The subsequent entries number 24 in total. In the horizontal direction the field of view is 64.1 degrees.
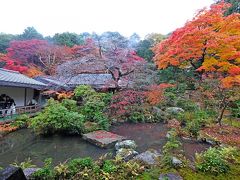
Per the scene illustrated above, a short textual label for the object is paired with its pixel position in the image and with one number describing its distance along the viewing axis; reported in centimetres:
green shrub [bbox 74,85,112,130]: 1134
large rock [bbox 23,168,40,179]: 456
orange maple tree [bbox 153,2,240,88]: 1113
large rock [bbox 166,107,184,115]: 1338
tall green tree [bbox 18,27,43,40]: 3212
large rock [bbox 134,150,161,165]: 578
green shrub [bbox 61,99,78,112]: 1266
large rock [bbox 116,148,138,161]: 678
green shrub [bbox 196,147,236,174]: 509
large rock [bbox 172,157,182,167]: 528
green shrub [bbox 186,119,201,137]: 938
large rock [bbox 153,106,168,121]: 1318
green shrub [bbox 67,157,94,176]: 500
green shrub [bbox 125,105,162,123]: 1317
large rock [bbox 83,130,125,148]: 841
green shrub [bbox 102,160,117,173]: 504
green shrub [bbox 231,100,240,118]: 1170
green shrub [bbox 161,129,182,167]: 538
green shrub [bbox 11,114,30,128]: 1114
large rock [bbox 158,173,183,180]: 457
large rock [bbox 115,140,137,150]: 783
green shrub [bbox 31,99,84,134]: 972
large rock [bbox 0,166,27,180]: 254
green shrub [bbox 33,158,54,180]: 449
